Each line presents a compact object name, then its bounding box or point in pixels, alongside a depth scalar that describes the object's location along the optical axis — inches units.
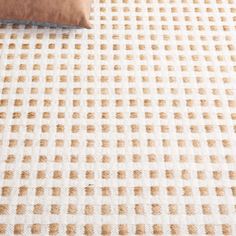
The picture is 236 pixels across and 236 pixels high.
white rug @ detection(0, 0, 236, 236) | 34.7
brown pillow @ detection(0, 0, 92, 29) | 43.9
